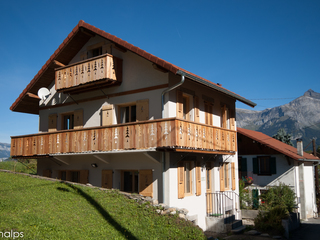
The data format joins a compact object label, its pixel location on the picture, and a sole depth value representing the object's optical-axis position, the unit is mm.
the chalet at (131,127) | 13234
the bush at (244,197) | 21220
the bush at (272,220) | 15078
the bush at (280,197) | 19839
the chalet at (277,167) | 22266
